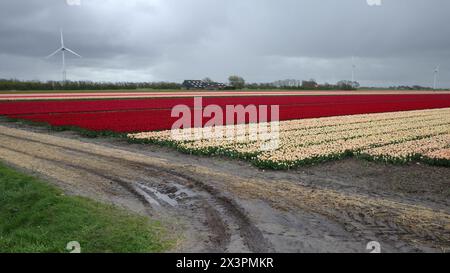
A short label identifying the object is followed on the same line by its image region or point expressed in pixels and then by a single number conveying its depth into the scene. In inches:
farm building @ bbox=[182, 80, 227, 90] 4739.9
